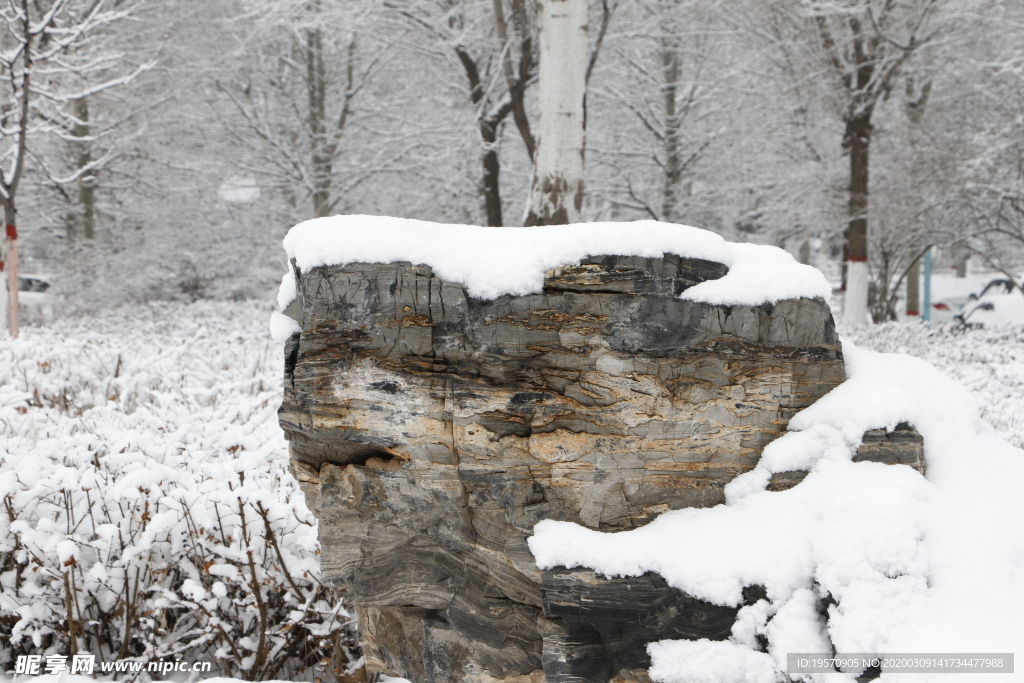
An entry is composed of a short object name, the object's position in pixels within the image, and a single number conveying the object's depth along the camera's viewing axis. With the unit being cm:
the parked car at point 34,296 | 1140
